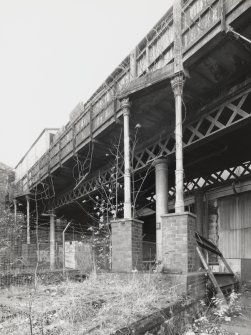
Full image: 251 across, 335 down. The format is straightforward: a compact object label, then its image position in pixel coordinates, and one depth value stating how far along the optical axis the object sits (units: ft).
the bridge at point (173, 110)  27.09
